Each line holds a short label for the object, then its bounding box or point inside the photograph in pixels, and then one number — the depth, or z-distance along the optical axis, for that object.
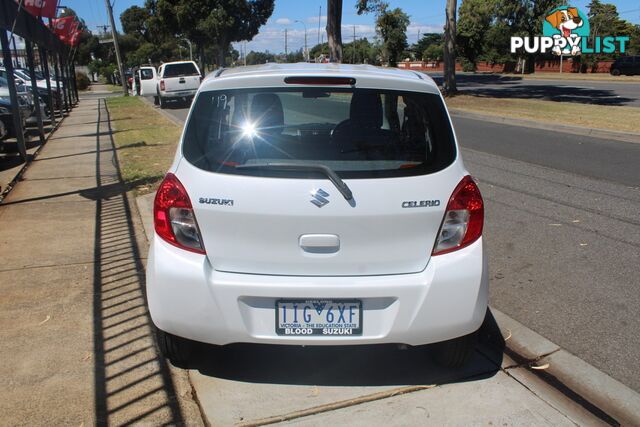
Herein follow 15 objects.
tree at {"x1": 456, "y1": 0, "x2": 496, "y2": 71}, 61.34
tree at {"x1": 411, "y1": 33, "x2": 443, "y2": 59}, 91.75
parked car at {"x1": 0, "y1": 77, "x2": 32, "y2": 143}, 11.51
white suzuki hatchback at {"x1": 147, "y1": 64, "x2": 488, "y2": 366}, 2.80
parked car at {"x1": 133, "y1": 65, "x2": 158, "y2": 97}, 29.62
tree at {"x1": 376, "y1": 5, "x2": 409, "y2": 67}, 71.50
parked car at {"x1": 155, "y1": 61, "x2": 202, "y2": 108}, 24.72
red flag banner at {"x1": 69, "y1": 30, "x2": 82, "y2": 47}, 24.45
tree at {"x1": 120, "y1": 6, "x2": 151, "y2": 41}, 77.18
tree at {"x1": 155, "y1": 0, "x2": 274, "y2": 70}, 50.72
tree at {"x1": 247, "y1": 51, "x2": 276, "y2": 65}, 122.75
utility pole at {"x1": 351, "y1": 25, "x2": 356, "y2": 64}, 84.61
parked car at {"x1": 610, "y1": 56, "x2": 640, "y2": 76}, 43.84
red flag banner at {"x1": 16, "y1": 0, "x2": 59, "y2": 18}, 13.21
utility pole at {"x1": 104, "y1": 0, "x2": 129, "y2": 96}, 37.25
